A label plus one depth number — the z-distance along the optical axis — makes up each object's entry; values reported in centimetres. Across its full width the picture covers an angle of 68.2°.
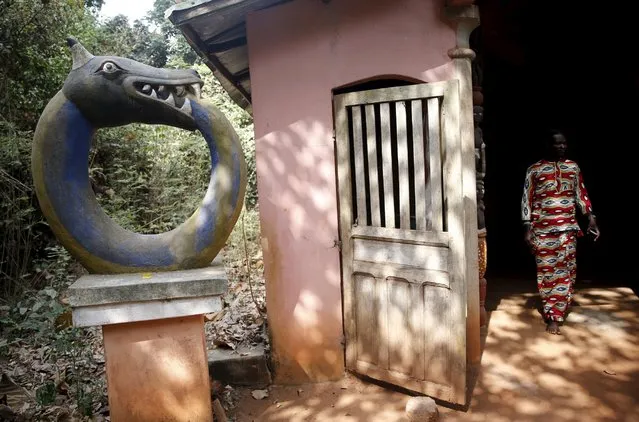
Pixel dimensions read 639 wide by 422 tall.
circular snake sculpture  291
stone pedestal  288
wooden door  342
